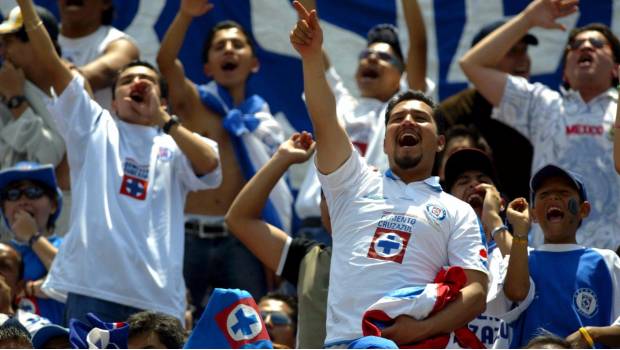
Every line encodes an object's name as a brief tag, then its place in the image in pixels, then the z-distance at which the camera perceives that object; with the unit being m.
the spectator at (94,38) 16.22
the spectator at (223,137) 15.86
